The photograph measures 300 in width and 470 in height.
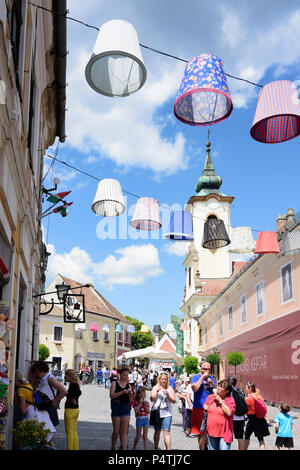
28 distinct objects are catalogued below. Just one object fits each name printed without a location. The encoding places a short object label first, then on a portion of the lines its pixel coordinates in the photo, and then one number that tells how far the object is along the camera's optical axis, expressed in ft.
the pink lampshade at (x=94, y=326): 169.61
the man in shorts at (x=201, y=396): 26.84
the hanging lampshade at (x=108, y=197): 37.45
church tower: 172.86
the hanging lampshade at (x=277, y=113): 23.76
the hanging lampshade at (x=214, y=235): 50.83
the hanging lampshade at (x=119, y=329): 180.57
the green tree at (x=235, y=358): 68.80
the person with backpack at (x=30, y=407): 21.90
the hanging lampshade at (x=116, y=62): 21.17
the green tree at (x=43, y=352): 114.01
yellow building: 157.79
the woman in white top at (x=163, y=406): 28.60
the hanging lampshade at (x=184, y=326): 176.47
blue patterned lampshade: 24.34
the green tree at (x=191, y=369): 79.14
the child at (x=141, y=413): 30.09
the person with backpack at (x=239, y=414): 27.12
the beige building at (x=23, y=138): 19.16
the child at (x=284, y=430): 26.71
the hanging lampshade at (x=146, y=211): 40.37
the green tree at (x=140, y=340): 272.31
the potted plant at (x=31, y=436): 18.79
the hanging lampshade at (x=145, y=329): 269.23
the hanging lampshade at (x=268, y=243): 61.26
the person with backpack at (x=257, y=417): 28.63
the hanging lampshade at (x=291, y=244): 56.64
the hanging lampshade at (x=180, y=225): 45.68
